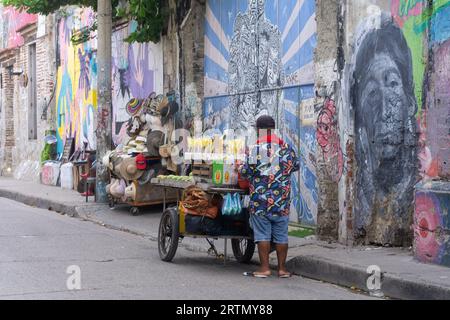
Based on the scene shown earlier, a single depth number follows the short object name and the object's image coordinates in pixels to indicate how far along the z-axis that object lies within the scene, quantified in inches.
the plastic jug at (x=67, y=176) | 828.6
